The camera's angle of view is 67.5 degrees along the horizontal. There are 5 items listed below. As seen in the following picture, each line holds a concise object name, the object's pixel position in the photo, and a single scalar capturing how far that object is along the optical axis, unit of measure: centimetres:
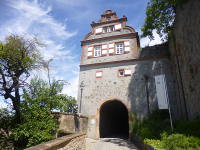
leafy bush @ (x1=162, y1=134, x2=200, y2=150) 447
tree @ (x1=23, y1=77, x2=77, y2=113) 995
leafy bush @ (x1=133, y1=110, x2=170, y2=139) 763
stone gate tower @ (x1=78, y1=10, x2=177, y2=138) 1334
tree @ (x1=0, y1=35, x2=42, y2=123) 973
